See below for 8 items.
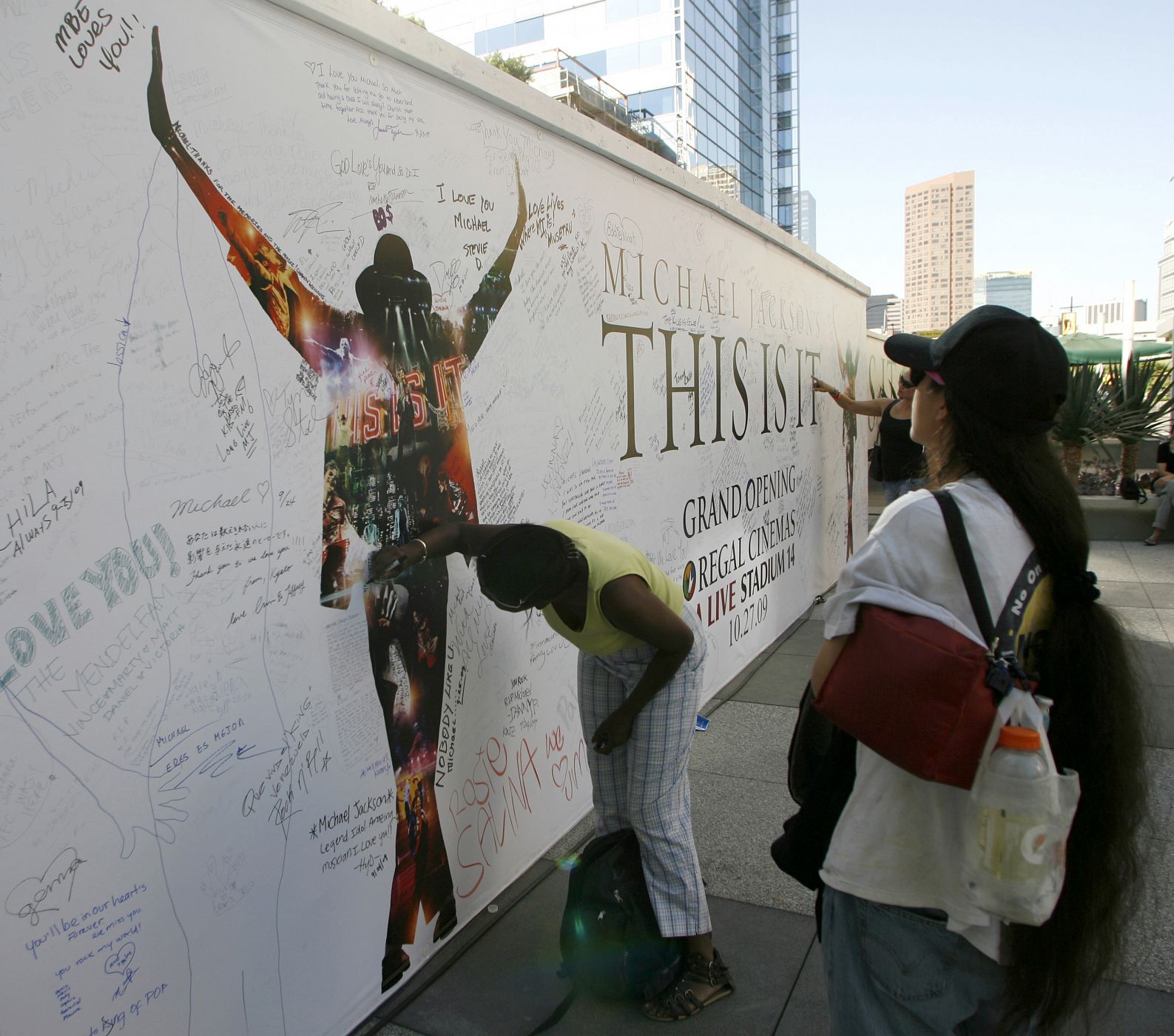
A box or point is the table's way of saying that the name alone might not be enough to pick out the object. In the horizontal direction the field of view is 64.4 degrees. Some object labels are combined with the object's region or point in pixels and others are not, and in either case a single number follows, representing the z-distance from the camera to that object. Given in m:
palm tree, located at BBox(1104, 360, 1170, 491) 12.68
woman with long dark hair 1.55
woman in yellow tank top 2.56
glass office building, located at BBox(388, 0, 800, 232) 57.53
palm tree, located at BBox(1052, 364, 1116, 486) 12.33
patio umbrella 18.94
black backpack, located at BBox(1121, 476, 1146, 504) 11.77
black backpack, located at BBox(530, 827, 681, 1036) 2.75
